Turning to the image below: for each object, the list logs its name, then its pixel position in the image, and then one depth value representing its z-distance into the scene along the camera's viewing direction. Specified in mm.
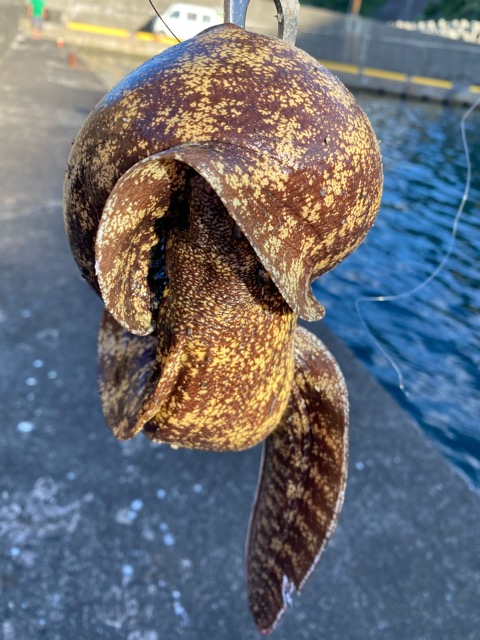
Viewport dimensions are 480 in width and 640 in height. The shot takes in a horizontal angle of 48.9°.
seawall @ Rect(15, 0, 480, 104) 14797
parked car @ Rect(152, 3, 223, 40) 14570
